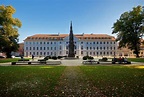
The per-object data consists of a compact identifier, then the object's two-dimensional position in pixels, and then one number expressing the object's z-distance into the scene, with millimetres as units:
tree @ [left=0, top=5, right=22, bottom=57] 22429
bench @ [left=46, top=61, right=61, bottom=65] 16001
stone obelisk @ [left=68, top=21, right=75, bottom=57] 28168
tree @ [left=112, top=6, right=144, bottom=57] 29094
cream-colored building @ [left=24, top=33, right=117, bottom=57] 59587
